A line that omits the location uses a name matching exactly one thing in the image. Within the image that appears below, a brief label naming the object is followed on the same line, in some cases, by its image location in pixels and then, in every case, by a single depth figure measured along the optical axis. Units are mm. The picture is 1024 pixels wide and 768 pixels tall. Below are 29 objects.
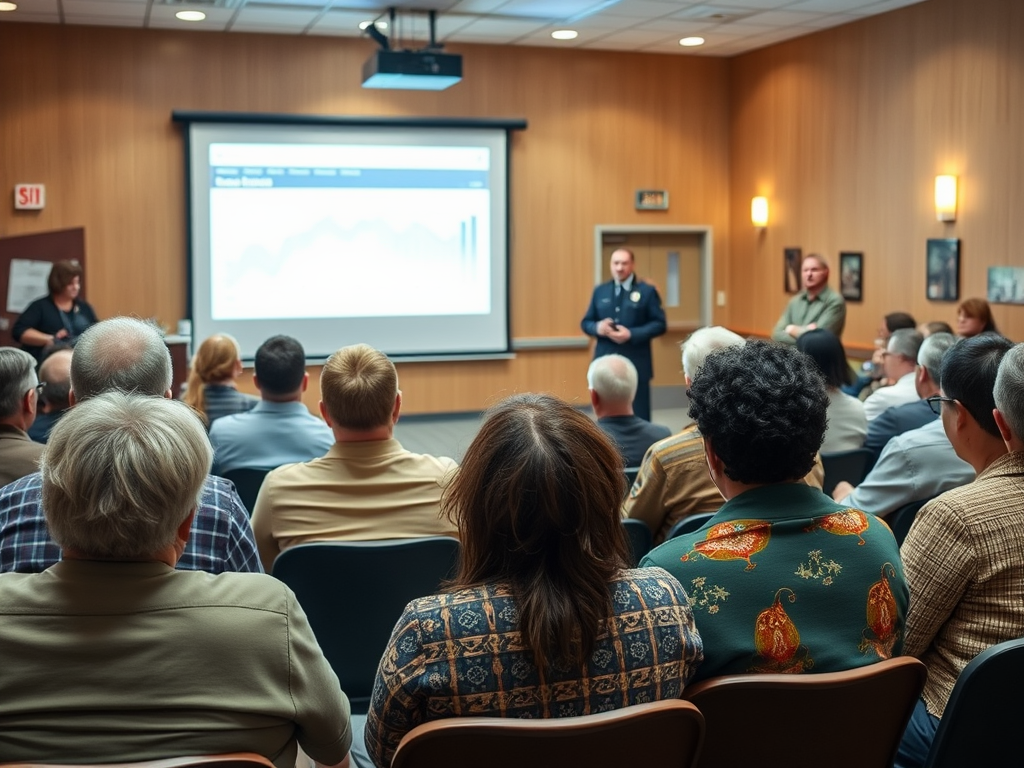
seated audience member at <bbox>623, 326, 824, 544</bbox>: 3066
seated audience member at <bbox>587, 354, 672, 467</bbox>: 3951
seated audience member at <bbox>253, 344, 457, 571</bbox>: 2893
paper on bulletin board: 8398
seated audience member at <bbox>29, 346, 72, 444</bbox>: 3998
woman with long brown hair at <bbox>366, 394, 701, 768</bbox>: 1499
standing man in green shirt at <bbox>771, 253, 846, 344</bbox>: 7992
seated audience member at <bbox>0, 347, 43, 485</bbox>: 2871
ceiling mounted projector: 7707
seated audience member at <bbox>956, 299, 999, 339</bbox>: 6918
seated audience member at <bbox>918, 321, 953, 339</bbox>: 6273
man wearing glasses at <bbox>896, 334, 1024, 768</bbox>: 1946
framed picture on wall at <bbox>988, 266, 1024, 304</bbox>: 7344
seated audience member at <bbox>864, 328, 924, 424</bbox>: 4742
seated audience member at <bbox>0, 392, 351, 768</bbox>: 1438
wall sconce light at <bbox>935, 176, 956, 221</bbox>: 7855
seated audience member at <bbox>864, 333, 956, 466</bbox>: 3805
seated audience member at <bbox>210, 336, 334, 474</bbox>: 3996
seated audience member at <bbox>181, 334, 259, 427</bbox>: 4711
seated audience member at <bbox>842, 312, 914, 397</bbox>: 6633
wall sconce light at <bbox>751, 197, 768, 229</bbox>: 9992
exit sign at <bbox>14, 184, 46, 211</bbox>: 8453
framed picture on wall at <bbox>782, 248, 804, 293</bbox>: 9617
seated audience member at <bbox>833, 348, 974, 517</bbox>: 3191
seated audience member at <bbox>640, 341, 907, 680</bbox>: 1712
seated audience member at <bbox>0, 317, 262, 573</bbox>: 2045
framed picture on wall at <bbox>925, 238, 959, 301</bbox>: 7871
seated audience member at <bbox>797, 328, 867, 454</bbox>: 4234
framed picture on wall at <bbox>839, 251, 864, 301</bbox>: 8898
